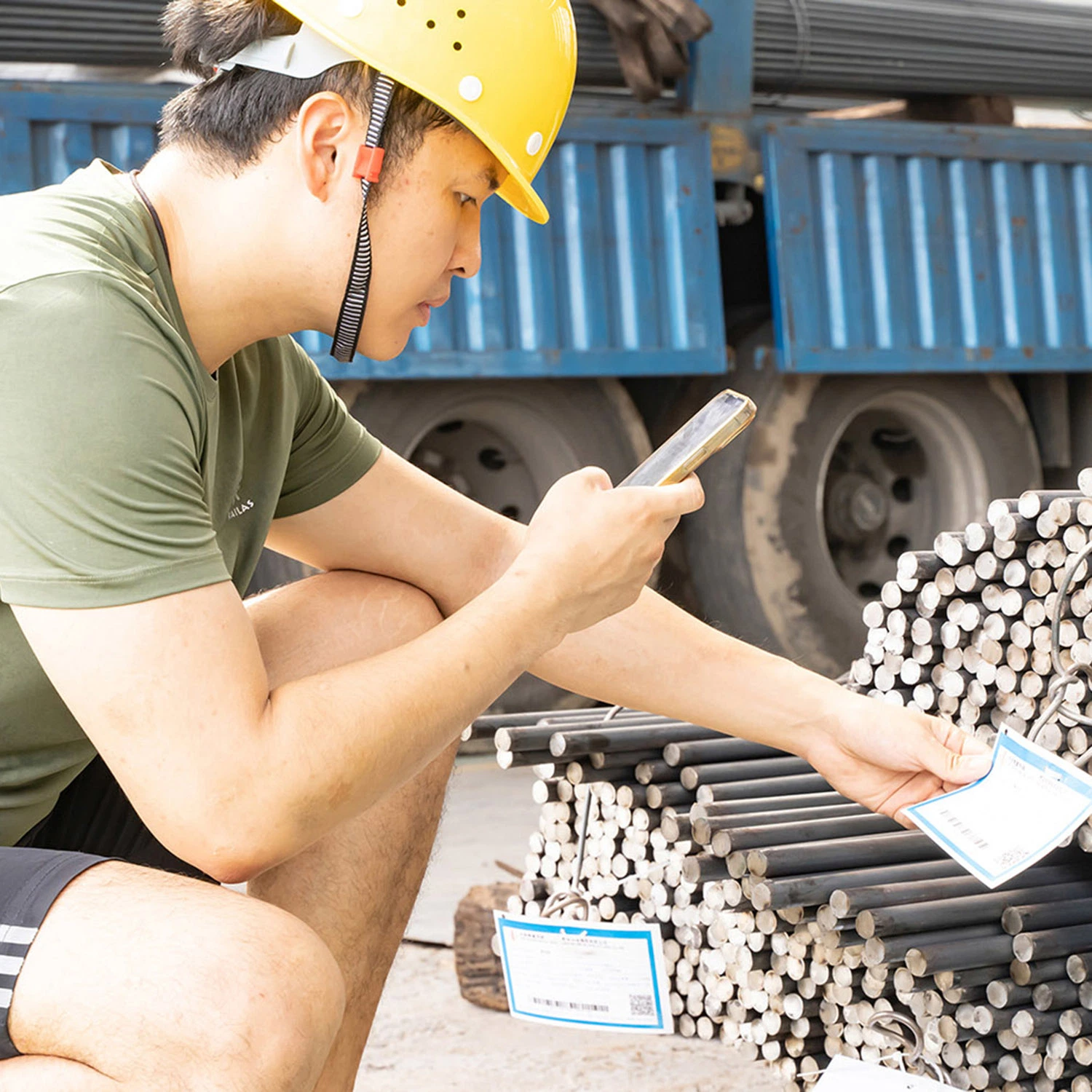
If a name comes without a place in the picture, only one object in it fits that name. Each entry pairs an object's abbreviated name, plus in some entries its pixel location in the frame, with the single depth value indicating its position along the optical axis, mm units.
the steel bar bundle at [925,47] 6008
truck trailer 5445
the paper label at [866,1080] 1932
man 1521
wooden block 3047
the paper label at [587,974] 2391
